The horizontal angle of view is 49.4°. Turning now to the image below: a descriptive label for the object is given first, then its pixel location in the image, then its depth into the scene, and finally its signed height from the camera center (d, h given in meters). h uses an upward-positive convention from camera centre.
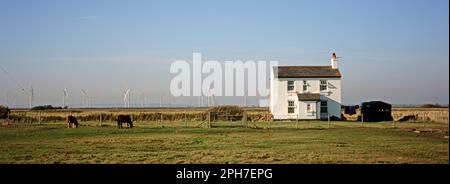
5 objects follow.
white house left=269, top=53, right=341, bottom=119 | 49.50 +1.91
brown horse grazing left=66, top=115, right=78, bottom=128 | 37.44 -0.81
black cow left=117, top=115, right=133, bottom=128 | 36.34 -0.72
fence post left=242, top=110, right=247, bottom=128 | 38.78 -0.68
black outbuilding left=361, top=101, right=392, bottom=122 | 48.94 -0.14
